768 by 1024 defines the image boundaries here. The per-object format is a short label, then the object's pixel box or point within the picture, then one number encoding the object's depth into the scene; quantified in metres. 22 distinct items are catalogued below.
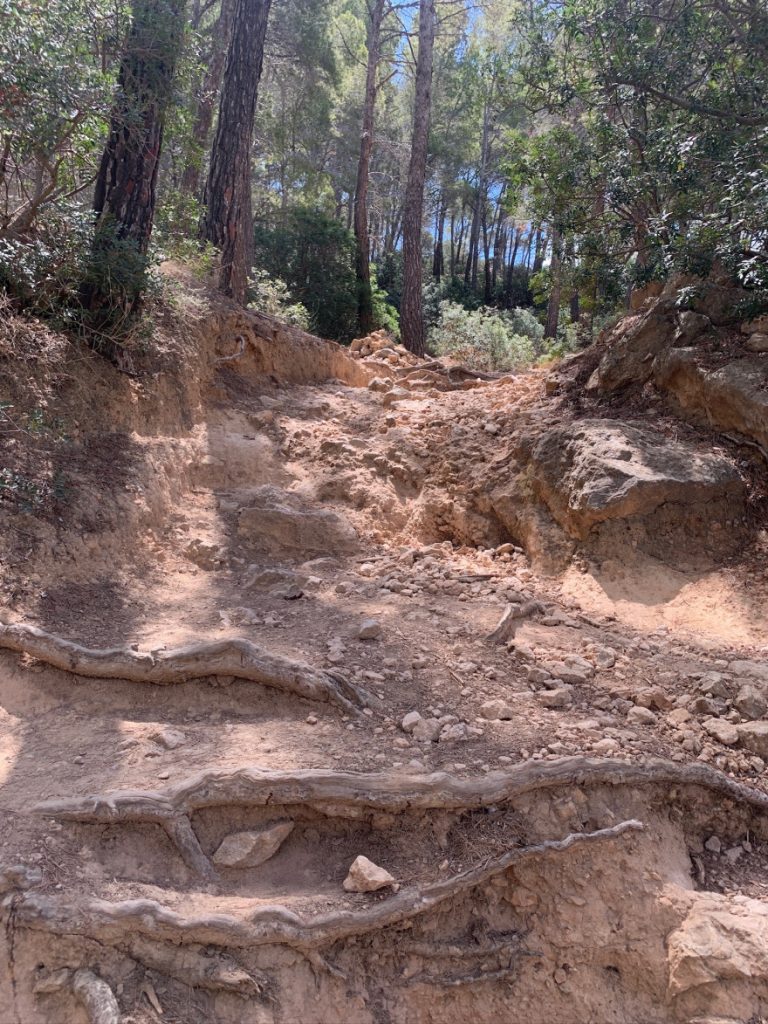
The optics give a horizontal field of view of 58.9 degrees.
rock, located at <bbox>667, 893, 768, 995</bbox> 2.46
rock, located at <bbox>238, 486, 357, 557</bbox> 5.00
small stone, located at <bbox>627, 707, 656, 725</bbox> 3.21
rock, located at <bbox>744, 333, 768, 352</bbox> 5.07
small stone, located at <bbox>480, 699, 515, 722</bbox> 3.17
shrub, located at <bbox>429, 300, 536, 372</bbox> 10.91
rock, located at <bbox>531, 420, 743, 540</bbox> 4.73
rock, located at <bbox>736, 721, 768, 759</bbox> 3.11
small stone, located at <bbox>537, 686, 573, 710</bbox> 3.28
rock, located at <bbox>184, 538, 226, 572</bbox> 4.65
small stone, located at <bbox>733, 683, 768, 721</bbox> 3.24
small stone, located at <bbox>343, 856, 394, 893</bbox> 2.43
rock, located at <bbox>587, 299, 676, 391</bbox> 5.70
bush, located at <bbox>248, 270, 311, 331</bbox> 9.01
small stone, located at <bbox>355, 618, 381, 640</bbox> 3.69
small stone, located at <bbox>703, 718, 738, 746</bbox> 3.13
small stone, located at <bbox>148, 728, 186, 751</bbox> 2.87
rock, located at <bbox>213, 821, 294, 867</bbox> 2.50
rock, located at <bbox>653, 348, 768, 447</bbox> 4.85
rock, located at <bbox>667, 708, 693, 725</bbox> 3.22
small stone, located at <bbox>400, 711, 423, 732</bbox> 3.05
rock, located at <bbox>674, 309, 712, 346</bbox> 5.47
